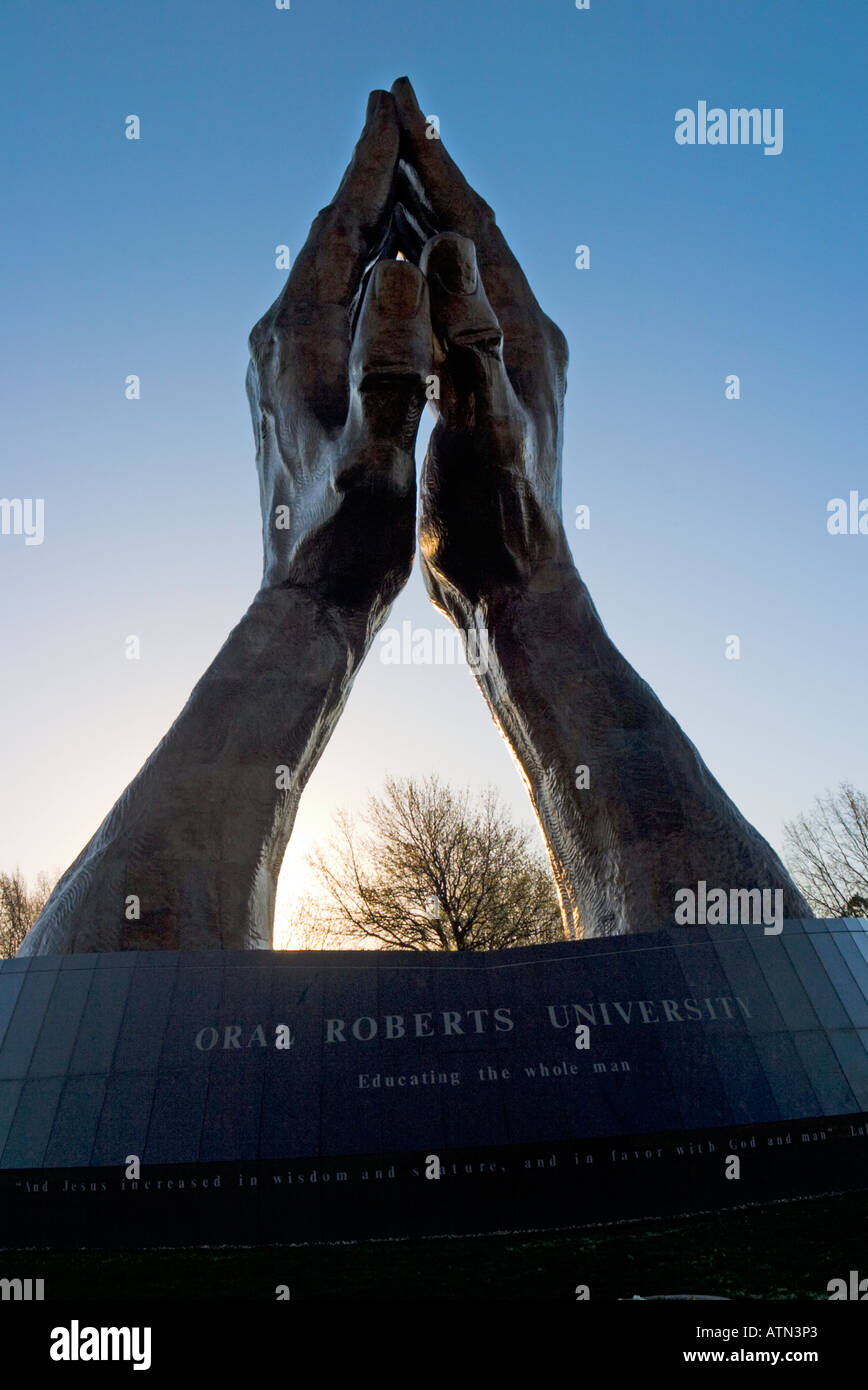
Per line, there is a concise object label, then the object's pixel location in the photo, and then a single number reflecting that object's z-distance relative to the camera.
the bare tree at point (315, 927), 26.95
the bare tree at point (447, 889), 25.30
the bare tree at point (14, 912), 34.66
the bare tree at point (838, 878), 28.98
